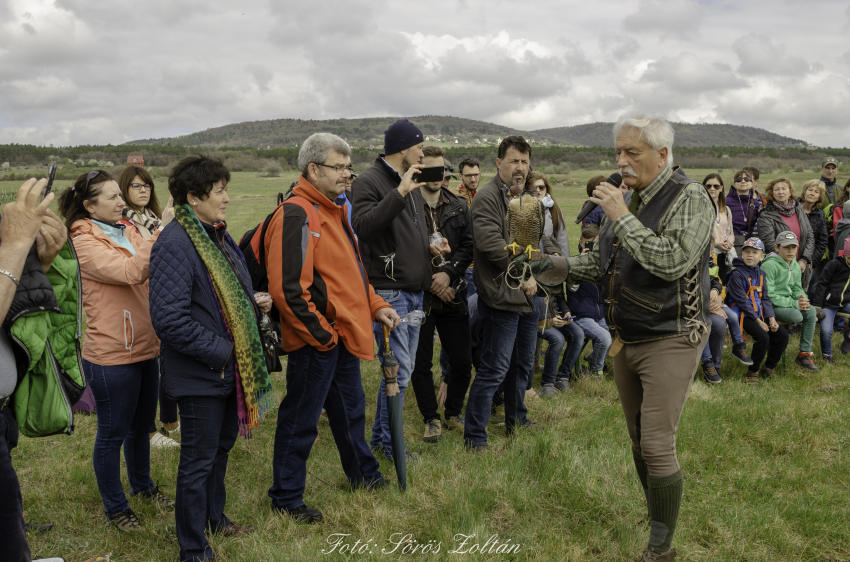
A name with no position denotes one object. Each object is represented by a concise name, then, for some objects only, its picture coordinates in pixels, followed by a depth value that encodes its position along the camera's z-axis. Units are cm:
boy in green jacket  736
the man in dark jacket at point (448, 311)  489
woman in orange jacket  337
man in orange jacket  332
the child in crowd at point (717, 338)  689
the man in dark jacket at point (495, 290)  438
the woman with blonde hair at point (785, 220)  805
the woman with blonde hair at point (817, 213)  874
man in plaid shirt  283
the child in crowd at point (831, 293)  767
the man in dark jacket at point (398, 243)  418
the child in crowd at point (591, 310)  665
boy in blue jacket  709
